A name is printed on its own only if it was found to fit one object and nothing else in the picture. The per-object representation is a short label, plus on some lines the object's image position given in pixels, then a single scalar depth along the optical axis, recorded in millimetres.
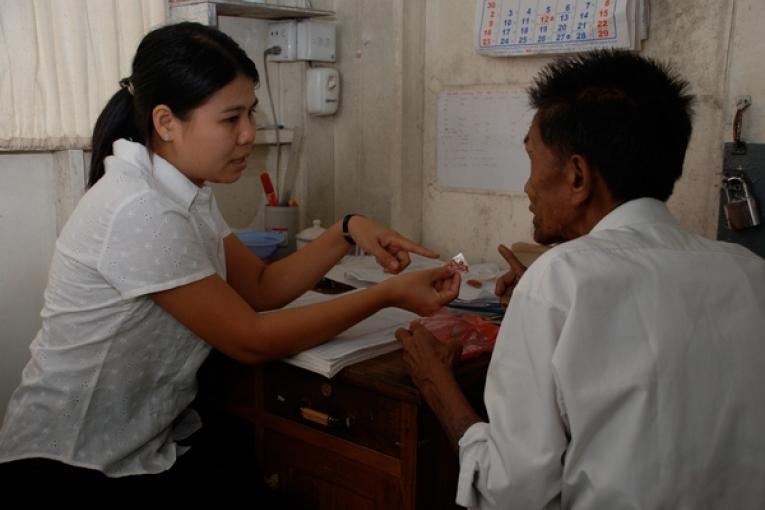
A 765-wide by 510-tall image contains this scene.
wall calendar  1893
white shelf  2102
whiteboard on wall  2221
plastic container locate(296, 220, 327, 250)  2314
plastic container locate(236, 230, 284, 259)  2217
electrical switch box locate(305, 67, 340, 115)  2549
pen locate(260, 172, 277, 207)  2467
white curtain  1936
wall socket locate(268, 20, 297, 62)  2506
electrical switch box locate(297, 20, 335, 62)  2494
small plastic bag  1583
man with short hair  994
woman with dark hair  1463
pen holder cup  2441
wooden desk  1449
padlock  1772
